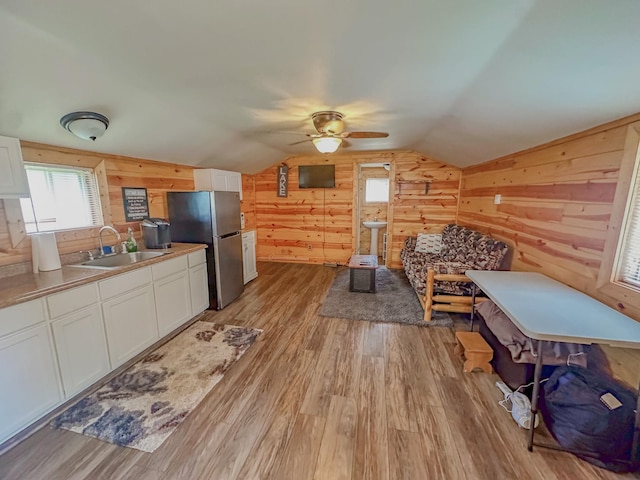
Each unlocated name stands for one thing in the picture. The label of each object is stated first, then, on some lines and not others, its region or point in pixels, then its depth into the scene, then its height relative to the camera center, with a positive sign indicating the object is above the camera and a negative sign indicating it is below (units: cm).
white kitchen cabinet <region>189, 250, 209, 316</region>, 310 -99
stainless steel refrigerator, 326 -37
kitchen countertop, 162 -57
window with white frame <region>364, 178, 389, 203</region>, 610 +16
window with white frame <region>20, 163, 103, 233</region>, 227 -1
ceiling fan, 259 +68
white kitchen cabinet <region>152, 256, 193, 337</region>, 262 -98
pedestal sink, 567 -68
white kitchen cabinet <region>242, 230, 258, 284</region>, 436 -96
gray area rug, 320 -141
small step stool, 221 -129
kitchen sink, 250 -60
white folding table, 141 -70
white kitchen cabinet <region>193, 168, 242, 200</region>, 391 +28
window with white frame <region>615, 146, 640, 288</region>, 166 -26
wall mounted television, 534 +44
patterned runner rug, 171 -145
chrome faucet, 256 -34
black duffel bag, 144 -122
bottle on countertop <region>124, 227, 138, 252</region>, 283 -49
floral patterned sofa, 301 -88
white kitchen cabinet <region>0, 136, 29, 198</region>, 177 +18
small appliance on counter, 296 -39
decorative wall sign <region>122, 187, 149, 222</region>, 300 -6
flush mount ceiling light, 202 +56
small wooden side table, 394 -118
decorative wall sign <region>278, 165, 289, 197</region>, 554 +37
